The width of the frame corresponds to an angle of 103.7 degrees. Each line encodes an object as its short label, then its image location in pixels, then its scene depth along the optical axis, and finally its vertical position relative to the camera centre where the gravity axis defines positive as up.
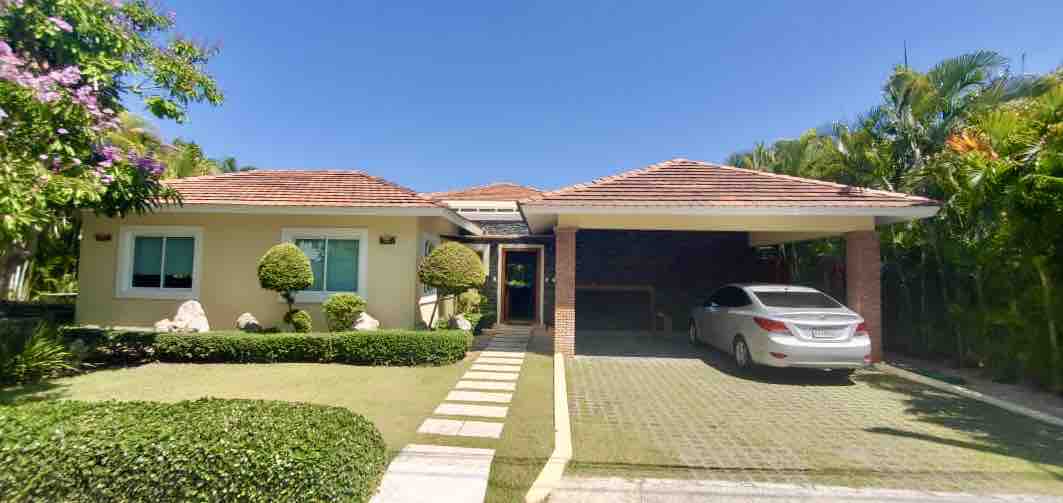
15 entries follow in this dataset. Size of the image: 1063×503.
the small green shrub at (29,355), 6.49 -1.28
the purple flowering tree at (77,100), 4.75 +2.26
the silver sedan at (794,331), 6.78 -0.81
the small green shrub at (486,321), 11.63 -1.29
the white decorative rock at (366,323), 9.02 -0.98
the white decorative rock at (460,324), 10.36 -1.12
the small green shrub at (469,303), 12.54 -0.72
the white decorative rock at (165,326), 8.80 -1.06
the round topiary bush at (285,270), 8.47 +0.14
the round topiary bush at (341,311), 8.75 -0.70
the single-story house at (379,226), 8.52 +1.18
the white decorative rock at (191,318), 8.95 -0.91
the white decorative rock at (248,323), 9.22 -1.04
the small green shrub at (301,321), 8.87 -0.94
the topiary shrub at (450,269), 9.02 +0.21
